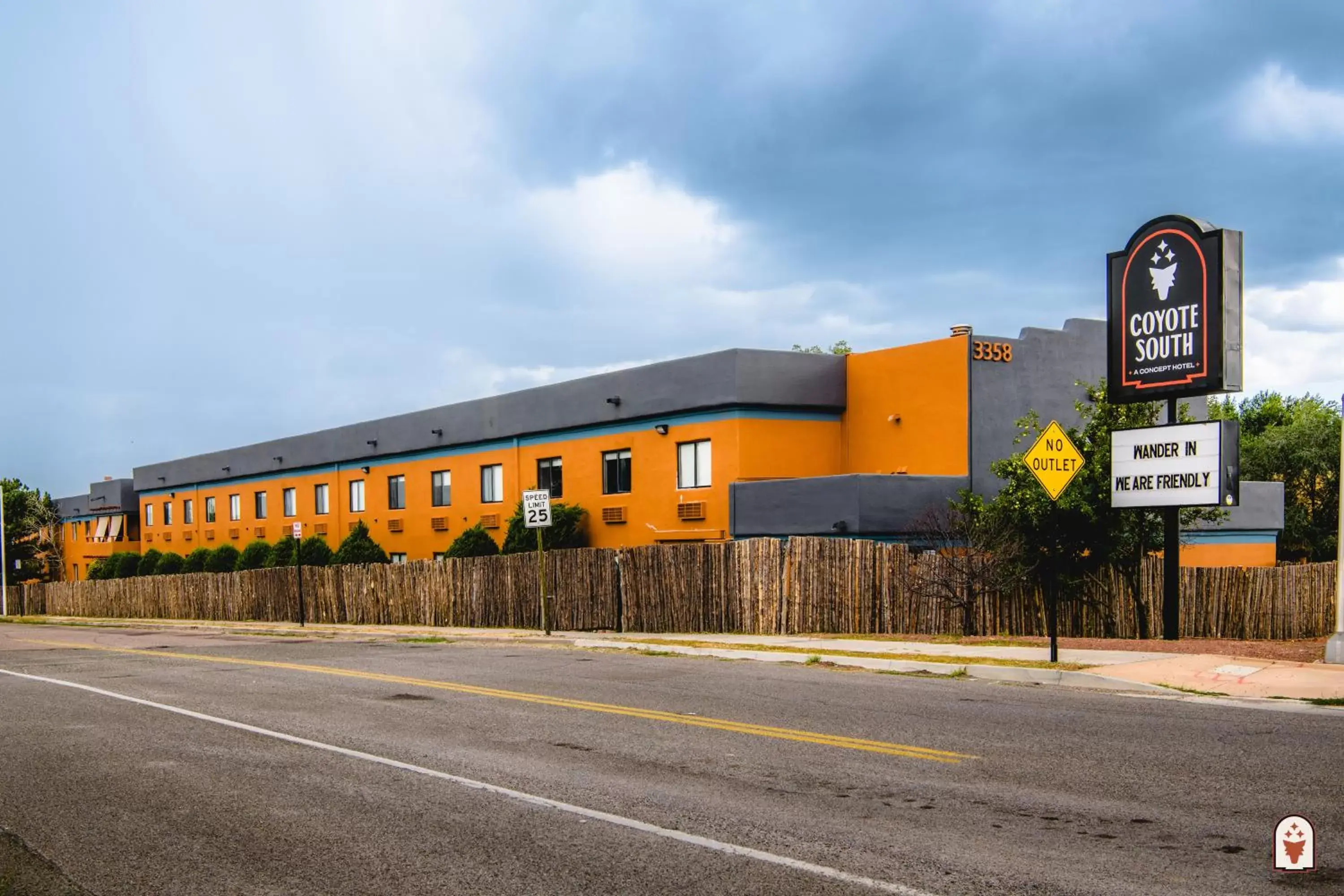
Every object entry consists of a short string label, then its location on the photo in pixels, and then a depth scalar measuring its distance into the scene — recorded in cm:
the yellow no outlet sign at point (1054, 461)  1628
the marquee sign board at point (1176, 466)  1945
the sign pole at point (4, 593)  5827
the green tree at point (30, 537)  7856
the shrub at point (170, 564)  5938
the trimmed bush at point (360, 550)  4447
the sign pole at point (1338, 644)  1563
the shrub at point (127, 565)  6444
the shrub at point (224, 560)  5455
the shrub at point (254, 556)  5153
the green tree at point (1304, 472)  4878
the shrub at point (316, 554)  4800
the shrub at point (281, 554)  4991
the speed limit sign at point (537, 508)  2512
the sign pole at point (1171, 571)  2052
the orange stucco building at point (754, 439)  2933
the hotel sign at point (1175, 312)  1938
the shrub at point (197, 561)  5666
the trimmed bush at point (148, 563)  6150
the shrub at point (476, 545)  3800
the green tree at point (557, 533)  3522
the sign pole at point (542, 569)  2714
